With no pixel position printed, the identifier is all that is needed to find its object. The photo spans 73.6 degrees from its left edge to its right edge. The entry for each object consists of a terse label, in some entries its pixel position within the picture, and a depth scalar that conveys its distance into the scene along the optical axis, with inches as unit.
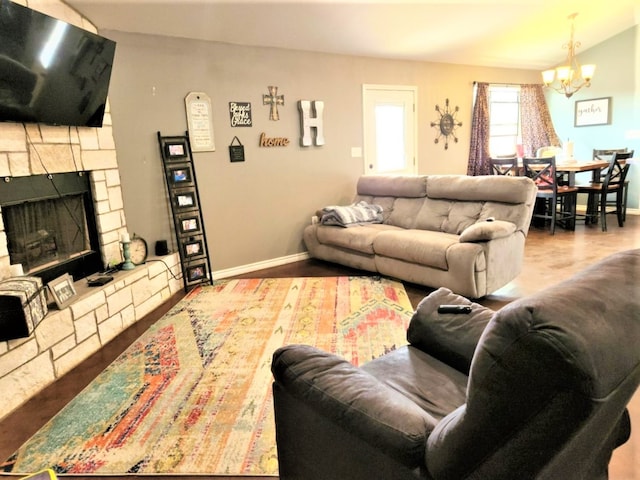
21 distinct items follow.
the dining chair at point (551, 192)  208.5
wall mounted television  92.6
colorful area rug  69.9
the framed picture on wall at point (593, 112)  256.8
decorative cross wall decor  175.6
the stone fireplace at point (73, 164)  99.8
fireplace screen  104.4
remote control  64.2
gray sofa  128.0
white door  209.2
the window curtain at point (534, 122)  275.4
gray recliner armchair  26.2
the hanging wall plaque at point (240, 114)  167.6
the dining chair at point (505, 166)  227.3
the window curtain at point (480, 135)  251.8
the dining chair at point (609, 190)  212.2
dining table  209.9
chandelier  192.5
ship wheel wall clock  238.7
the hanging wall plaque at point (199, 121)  158.1
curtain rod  260.4
